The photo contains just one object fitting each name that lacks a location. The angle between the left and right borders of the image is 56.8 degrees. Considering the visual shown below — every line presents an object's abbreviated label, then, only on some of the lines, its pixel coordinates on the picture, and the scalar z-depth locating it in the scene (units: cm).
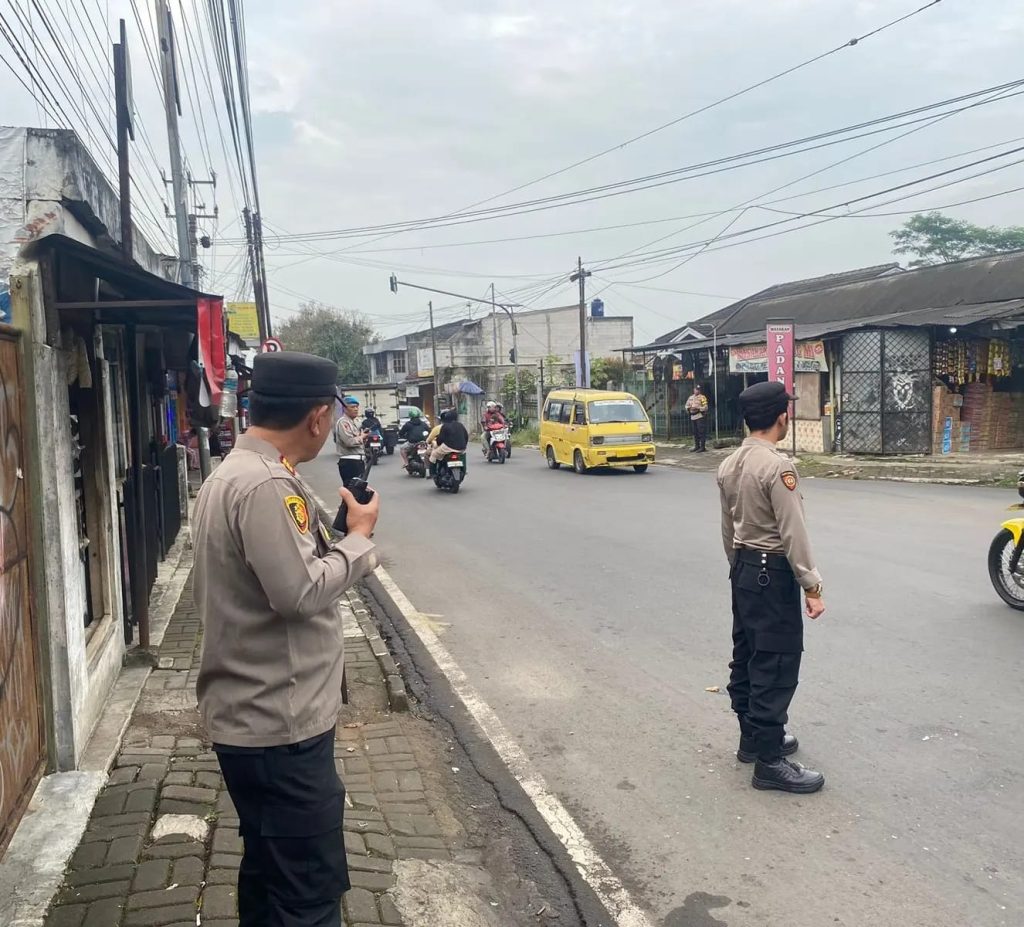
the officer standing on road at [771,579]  404
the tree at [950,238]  4300
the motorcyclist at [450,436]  1641
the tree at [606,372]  3524
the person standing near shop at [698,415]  2388
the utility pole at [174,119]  1147
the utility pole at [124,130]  615
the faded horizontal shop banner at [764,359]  2128
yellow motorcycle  690
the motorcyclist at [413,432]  2006
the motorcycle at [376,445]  2172
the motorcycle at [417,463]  2016
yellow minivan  1938
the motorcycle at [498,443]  2309
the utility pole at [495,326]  4384
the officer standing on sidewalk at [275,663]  228
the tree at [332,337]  6825
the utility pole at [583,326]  3059
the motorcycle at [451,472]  1653
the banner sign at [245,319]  2644
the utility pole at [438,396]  4316
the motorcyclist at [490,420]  2325
